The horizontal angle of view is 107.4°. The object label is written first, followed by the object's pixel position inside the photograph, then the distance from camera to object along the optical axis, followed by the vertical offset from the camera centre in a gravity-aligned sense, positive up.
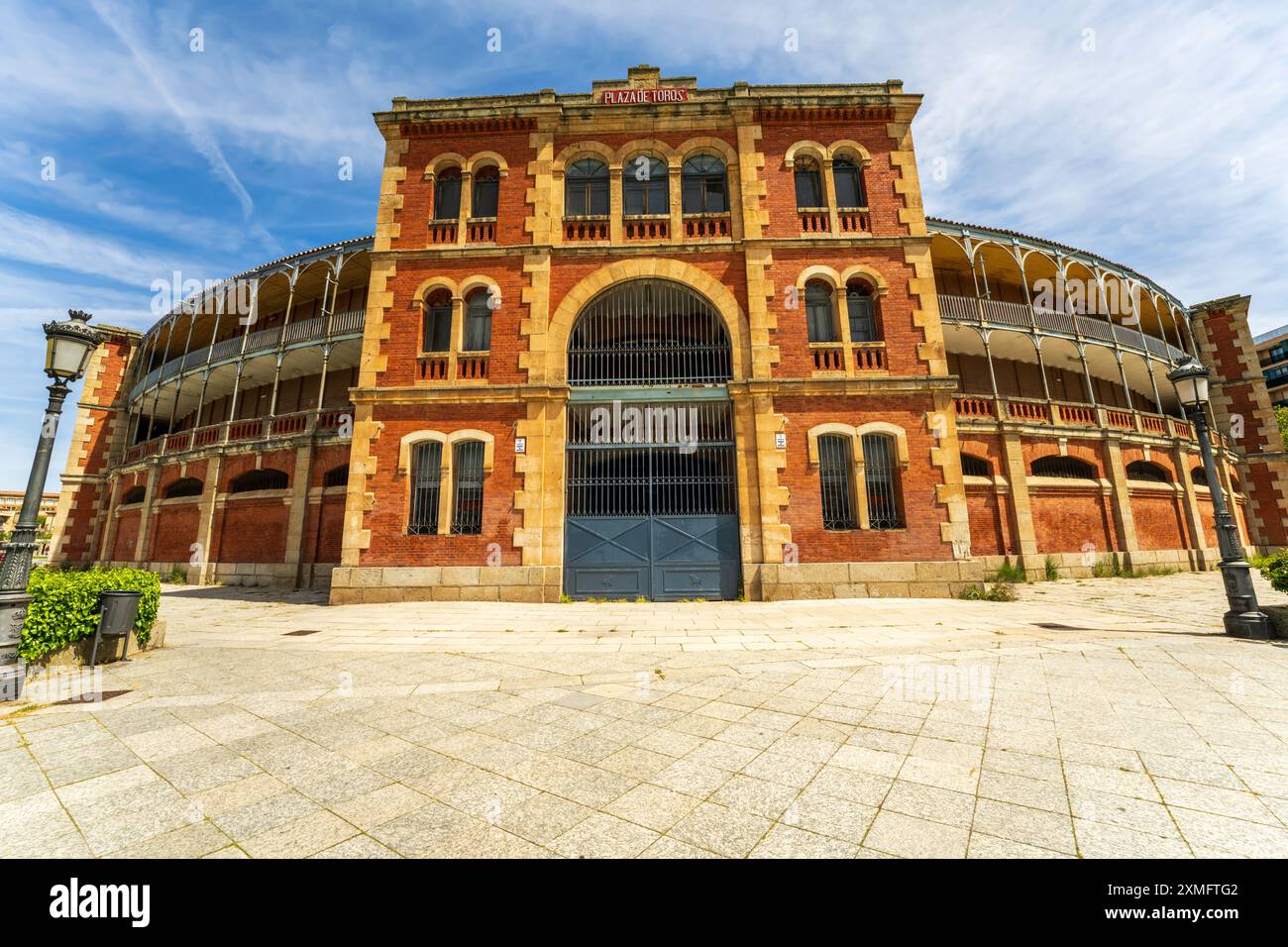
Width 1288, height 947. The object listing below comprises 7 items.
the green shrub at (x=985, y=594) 10.49 -0.91
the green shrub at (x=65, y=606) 5.35 -0.46
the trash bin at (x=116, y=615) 5.81 -0.60
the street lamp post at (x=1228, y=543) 6.85 +0.09
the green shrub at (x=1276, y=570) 6.88 -0.31
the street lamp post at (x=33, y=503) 4.77 +0.66
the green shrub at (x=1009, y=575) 13.59 -0.63
